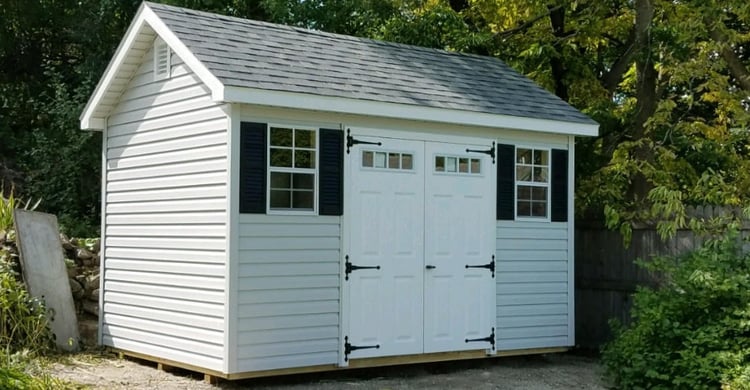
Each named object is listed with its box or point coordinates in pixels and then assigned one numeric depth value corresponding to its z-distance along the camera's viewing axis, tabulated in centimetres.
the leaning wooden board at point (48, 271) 1012
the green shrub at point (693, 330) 771
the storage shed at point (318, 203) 838
